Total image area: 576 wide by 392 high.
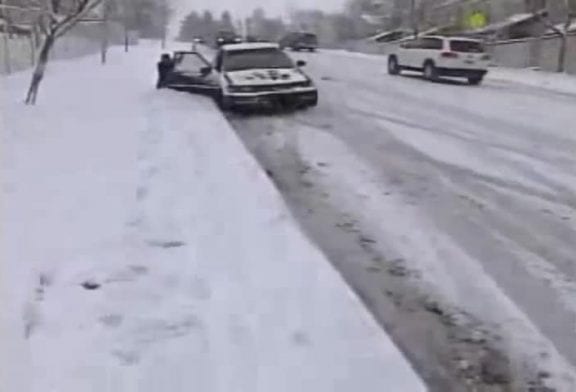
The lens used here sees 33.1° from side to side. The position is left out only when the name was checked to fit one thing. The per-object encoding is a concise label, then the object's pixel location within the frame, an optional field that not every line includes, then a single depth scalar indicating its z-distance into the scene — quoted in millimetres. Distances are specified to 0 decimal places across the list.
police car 20078
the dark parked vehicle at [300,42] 63094
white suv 30844
